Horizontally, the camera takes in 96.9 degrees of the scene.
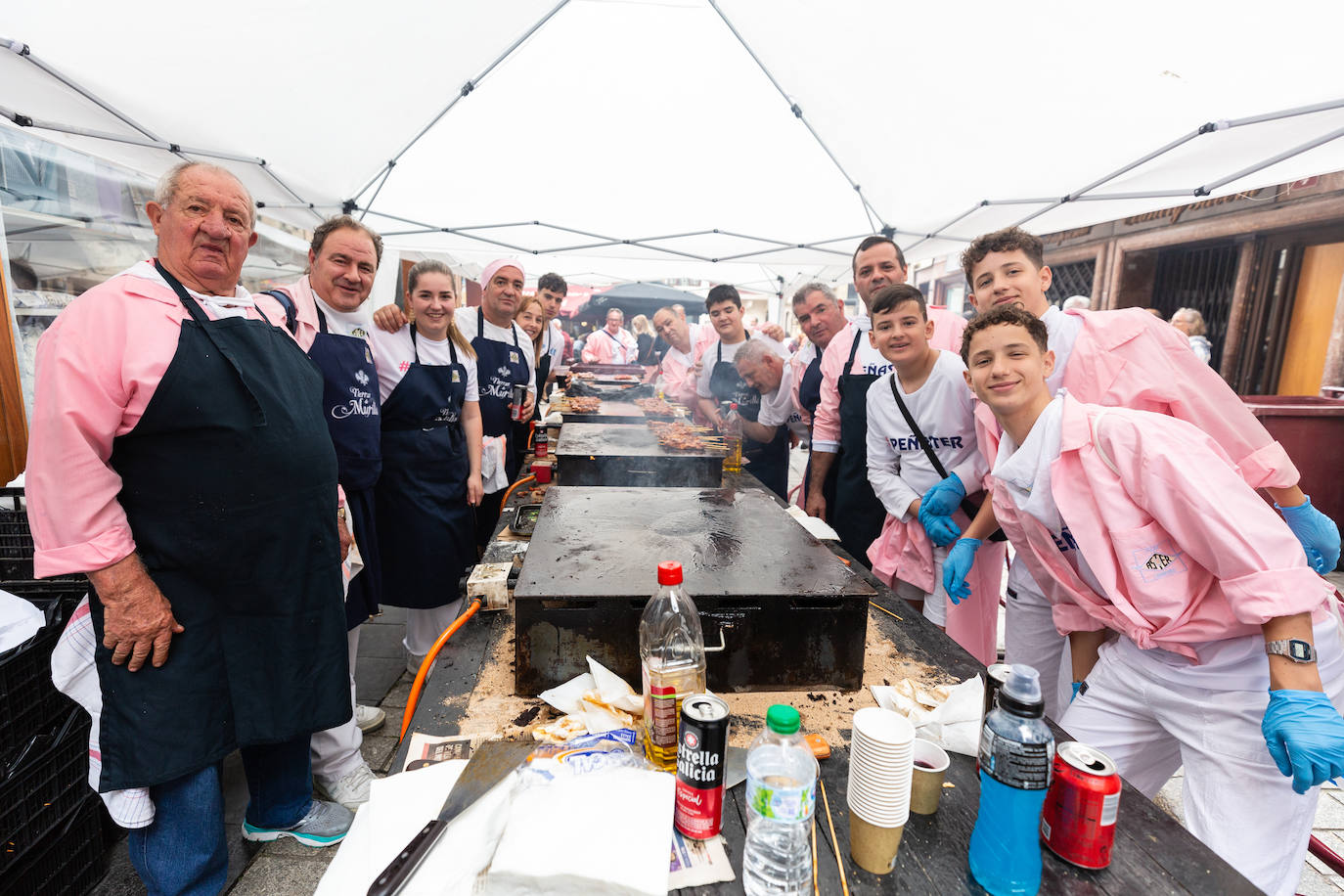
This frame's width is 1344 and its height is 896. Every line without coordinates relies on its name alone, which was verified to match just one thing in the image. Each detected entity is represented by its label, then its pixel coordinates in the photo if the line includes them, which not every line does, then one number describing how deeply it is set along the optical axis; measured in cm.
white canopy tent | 335
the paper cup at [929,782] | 125
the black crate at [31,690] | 193
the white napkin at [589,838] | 98
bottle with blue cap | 105
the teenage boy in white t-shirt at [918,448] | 302
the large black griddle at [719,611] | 162
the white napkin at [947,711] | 148
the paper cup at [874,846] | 111
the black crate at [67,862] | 195
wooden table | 111
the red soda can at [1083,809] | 111
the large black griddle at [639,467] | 341
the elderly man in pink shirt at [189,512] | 164
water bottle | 101
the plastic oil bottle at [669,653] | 136
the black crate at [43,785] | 190
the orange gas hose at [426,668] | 163
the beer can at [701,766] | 112
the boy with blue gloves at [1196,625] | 147
